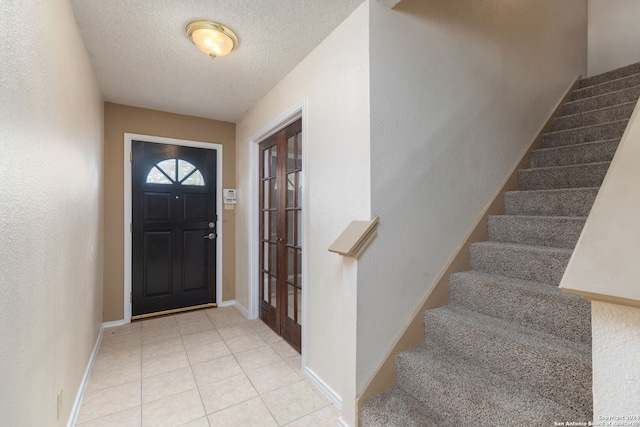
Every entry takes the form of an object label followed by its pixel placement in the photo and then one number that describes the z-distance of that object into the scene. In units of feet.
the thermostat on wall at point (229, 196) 11.98
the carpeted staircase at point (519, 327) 4.00
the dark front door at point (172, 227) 10.53
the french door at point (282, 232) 8.14
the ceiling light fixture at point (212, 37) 5.95
